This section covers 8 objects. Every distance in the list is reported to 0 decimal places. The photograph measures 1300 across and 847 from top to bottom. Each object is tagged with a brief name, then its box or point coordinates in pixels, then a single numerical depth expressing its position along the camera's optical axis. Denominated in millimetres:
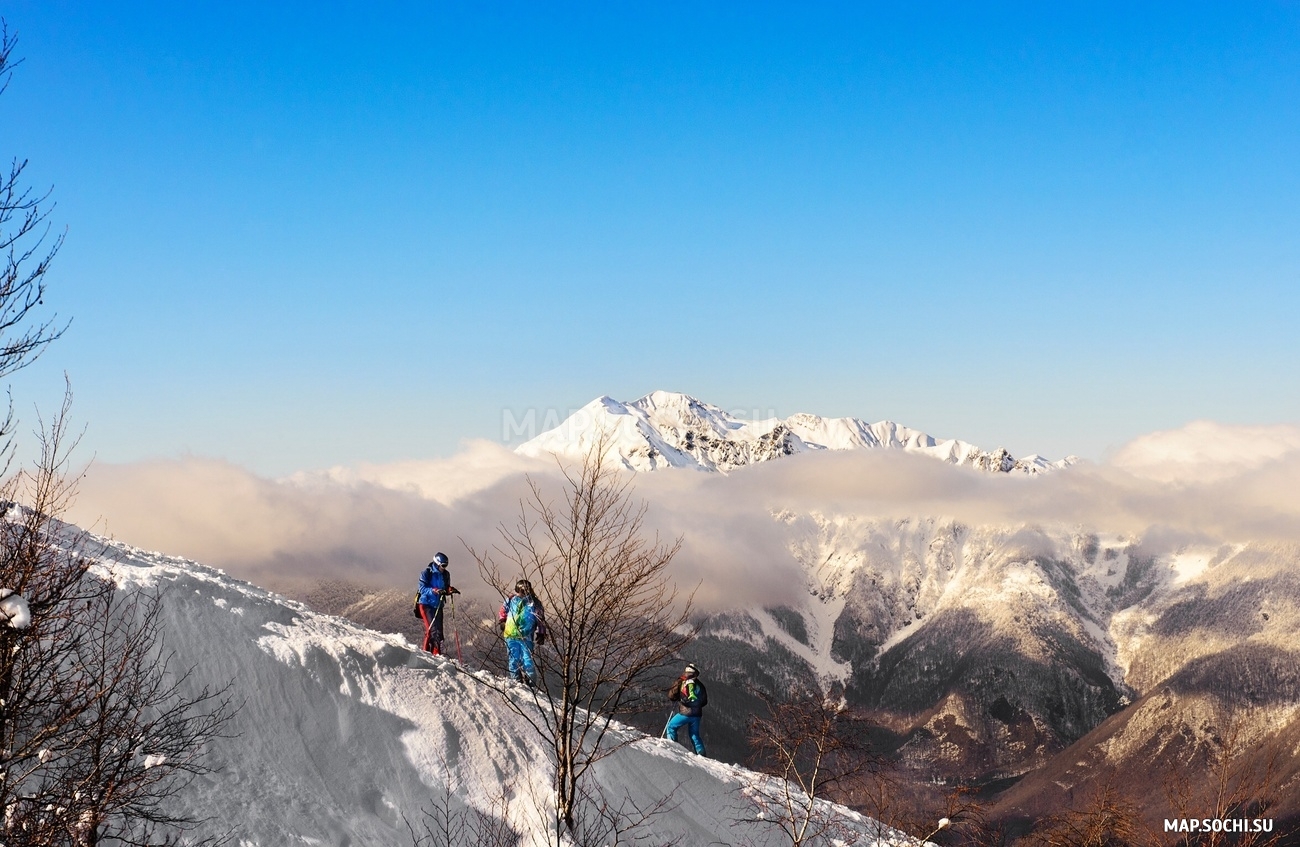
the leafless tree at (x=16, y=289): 13961
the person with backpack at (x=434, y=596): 27219
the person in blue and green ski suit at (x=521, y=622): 24516
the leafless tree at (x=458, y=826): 19844
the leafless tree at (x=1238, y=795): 22891
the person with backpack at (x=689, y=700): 27719
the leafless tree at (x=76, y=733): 13703
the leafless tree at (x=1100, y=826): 26625
